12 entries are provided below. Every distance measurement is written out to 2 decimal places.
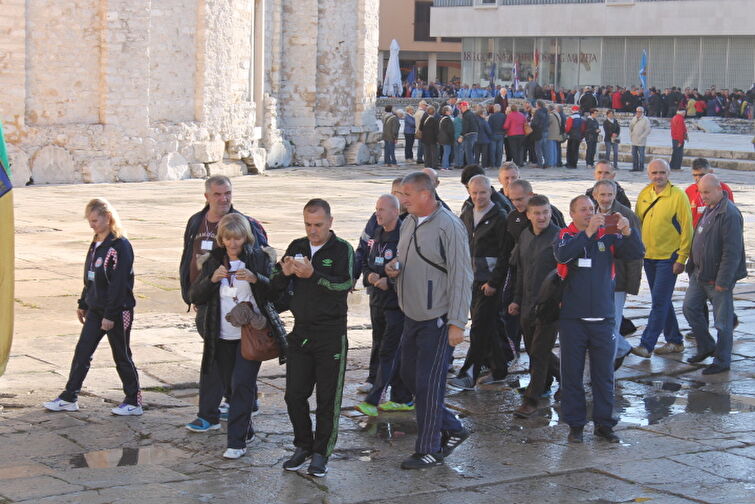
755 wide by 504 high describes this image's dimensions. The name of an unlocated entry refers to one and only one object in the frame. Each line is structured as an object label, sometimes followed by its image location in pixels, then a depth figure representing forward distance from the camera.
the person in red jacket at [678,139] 45.77
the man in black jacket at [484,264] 13.93
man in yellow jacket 16.08
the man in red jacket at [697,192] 16.16
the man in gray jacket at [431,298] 10.83
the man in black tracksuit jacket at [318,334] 10.59
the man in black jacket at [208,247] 11.78
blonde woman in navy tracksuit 12.33
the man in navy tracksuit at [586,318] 11.95
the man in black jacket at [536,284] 12.89
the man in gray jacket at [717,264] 15.19
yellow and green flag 10.96
